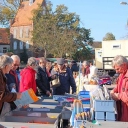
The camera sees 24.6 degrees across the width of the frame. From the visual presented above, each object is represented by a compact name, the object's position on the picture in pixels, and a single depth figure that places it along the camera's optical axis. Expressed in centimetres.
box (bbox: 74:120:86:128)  326
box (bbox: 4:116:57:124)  385
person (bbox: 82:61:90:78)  1372
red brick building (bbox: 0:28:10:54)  6750
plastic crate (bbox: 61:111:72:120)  416
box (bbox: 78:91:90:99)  538
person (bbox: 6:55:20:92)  548
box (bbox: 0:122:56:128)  351
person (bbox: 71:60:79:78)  1696
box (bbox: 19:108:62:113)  444
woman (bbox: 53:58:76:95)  705
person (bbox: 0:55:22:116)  393
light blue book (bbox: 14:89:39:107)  432
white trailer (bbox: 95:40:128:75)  2608
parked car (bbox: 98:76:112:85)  2048
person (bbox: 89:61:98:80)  1083
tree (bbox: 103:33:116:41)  7836
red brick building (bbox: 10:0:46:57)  6234
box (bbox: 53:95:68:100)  570
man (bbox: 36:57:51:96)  707
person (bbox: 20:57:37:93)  616
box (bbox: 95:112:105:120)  347
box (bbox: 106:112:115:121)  349
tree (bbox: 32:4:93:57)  4288
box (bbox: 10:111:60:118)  411
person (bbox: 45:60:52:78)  1070
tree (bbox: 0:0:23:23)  5822
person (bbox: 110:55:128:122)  394
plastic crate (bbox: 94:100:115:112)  352
